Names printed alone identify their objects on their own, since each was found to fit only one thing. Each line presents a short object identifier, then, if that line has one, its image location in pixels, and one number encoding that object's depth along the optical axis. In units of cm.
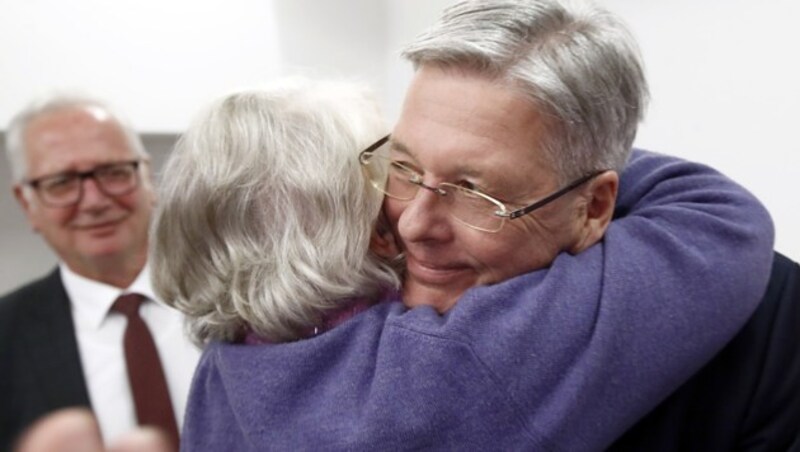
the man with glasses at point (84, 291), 118
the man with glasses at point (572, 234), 65
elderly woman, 63
